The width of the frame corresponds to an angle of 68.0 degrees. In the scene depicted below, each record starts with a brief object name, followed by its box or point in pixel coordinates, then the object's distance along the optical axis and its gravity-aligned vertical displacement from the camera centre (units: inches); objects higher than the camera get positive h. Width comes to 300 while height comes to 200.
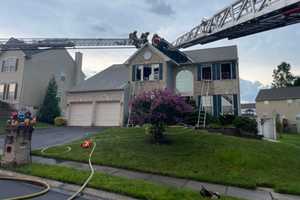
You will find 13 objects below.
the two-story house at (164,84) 755.4 +143.6
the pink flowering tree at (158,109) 415.0 +25.9
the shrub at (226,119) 645.3 +18.0
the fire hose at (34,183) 193.6 -67.7
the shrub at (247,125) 599.8 +1.6
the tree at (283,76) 2020.2 +471.0
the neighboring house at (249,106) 2266.2 +207.2
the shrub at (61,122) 908.3 -9.5
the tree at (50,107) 1029.2 +58.0
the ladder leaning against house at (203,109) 652.4 +52.0
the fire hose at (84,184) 201.7 -65.0
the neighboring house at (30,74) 1034.7 +218.2
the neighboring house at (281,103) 1404.0 +156.4
